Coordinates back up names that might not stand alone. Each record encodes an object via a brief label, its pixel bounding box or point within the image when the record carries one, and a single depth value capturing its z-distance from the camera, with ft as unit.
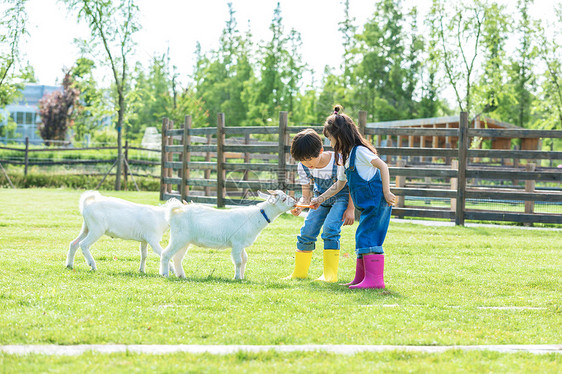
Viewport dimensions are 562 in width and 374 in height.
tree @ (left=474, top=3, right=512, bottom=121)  103.81
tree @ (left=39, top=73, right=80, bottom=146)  146.10
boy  20.81
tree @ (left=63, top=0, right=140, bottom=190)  79.41
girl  19.75
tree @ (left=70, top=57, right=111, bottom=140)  81.34
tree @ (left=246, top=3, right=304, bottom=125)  147.23
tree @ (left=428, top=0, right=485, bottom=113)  108.27
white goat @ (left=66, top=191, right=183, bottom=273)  22.15
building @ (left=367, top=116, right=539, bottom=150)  94.89
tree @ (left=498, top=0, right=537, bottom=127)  133.69
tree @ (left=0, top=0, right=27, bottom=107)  86.33
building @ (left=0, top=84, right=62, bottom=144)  185.47
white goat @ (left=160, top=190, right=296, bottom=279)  21.06
